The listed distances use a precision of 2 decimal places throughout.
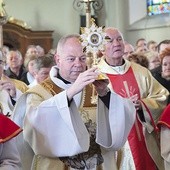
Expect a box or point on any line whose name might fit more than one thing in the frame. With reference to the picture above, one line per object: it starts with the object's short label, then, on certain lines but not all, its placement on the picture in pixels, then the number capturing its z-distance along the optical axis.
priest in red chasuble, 4.97
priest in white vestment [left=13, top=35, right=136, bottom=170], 3.67
